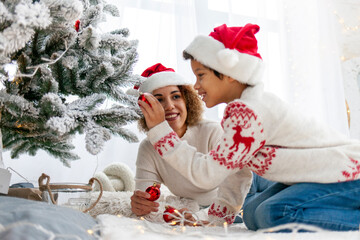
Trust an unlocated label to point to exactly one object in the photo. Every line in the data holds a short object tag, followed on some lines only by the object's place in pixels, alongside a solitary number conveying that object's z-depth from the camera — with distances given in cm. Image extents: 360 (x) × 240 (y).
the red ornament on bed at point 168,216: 99
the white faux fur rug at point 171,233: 62
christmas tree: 73
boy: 84
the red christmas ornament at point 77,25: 90
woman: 132
